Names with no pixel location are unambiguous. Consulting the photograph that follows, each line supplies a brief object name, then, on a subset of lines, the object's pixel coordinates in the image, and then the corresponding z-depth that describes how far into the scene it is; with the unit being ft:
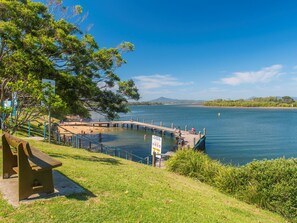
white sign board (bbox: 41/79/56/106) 22.04
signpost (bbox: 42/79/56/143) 21.48
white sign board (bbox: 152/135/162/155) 38.52
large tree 23.82
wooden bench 11.58
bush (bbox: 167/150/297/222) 19.63
